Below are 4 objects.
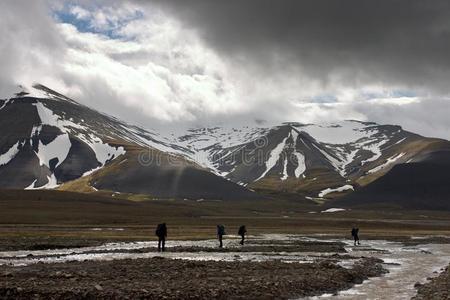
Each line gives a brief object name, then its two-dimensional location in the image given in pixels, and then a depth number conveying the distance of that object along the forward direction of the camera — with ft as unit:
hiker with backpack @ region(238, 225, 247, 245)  218.59
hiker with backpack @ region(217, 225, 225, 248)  199.64
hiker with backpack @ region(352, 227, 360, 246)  245.45
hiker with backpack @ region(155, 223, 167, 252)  181.47
